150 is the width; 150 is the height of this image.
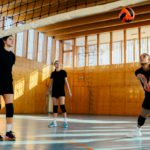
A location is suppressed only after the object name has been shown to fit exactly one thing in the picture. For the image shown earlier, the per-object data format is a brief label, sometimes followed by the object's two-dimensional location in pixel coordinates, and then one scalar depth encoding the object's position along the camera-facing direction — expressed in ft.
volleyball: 16.63
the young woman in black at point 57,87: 22.44
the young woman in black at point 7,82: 14.07
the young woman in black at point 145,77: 15.57
